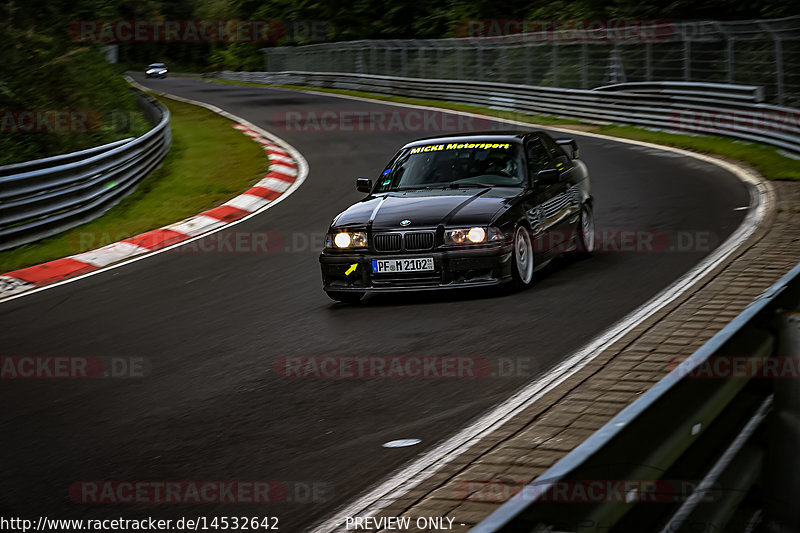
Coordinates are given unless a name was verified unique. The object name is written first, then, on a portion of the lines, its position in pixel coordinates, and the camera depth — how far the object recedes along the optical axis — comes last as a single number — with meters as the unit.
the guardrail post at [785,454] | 6.14
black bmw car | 17.28
